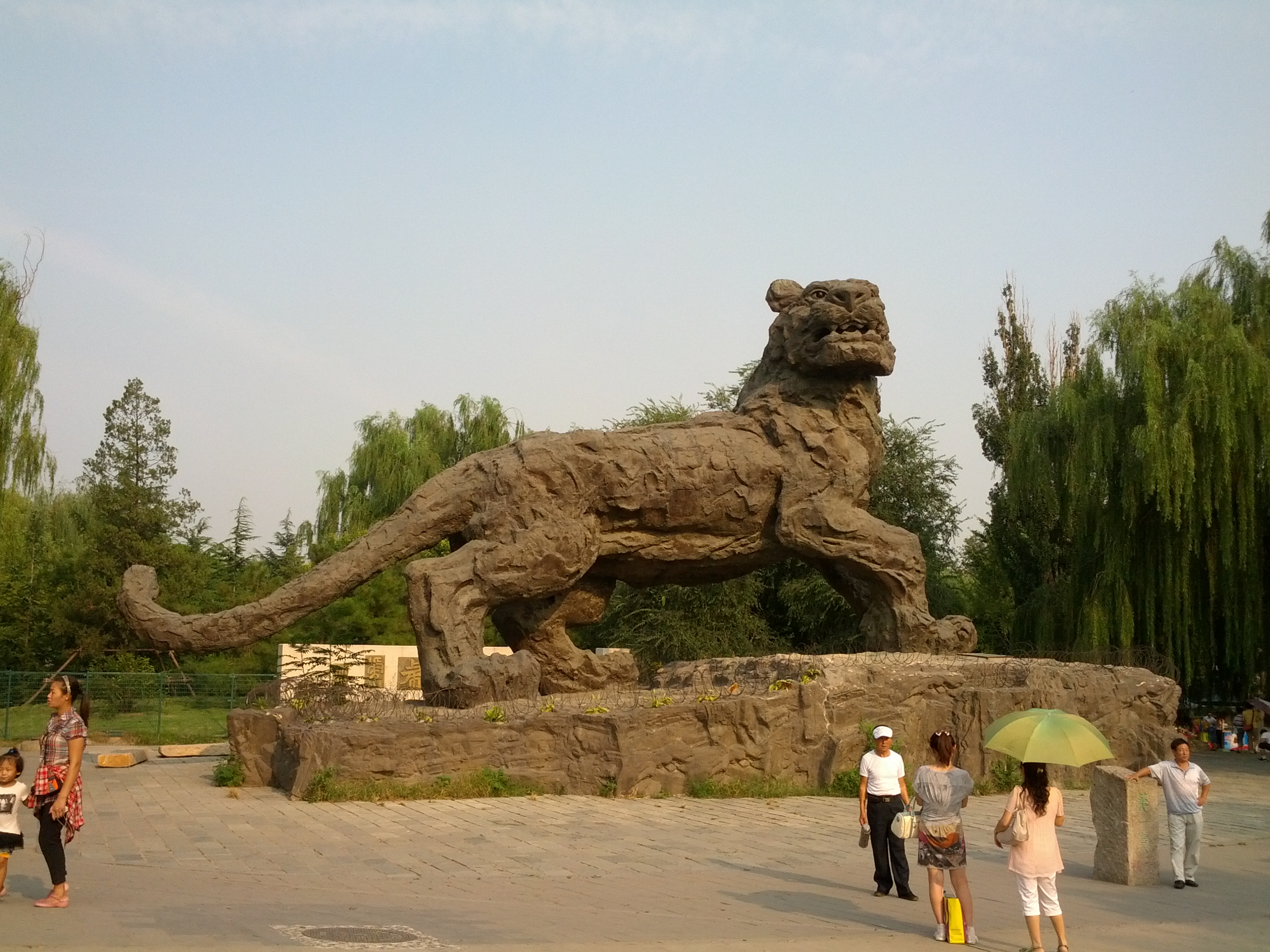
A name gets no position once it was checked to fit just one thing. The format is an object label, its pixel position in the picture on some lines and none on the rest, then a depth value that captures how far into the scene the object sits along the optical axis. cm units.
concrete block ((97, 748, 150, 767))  1413
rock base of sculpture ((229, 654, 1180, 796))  1059
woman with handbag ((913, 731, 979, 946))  640
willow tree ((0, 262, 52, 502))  2031
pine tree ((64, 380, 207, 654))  2594
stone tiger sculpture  1180
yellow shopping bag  626
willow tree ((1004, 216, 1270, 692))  1680
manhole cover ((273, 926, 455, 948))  575
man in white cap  757
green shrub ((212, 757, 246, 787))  1163
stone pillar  823
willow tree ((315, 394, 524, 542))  3506
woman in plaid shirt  647
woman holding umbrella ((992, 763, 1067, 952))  599
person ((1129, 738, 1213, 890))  836
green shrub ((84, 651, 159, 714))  2156
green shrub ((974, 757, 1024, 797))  1201
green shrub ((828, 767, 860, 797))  1141
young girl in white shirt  664
